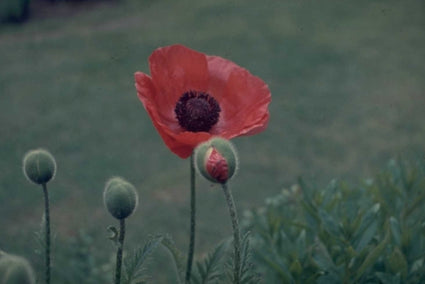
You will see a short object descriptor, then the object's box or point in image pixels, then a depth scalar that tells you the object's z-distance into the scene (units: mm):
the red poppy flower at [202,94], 931
